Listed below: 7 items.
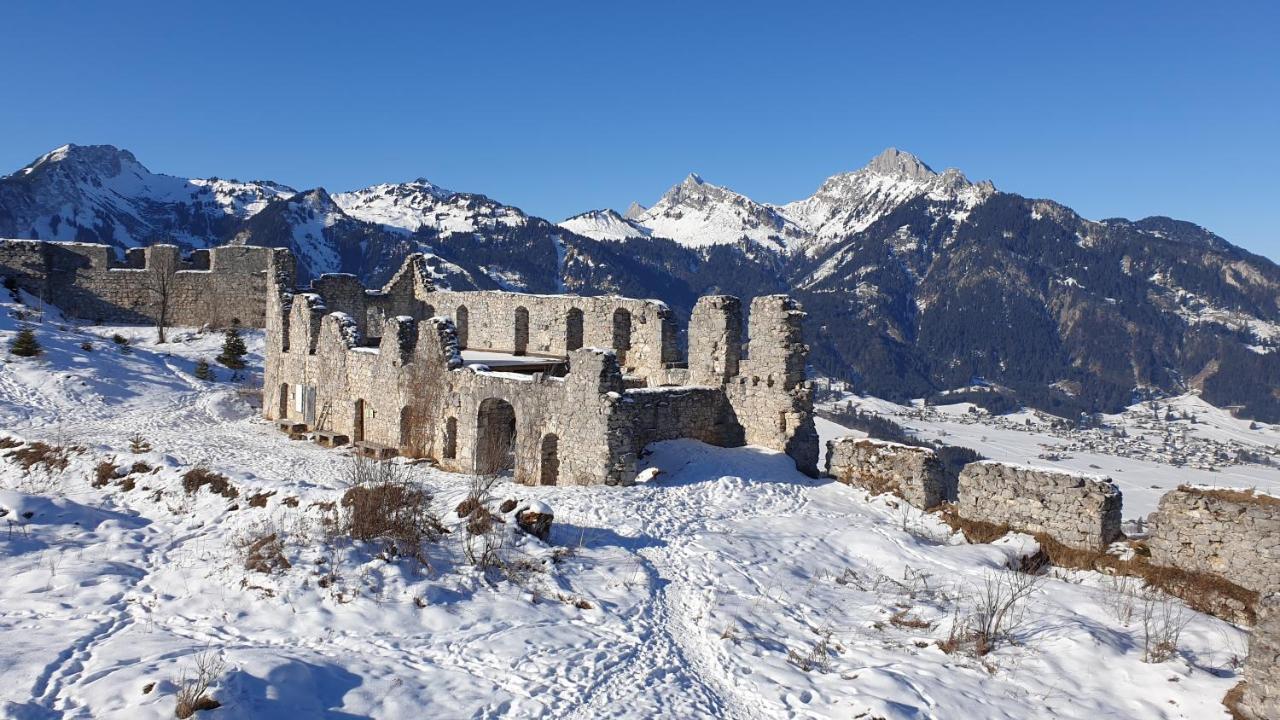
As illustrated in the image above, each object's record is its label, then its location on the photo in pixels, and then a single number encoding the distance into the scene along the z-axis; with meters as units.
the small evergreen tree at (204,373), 33.62
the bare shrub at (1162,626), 10.45
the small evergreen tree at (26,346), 29.70
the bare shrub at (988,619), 10.98
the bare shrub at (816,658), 10.30
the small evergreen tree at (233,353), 35.72
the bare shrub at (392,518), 12.19
